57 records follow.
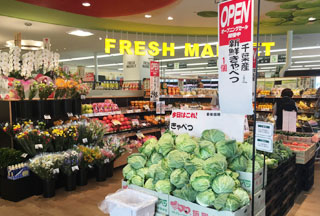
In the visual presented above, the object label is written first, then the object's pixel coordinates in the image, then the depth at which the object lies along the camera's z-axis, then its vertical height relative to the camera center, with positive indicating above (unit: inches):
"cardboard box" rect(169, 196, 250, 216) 71.4 -33.3
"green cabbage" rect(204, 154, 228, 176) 76.8 -21.6
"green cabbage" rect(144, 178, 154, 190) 85.0 -30.1
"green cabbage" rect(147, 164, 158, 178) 87.7 -26.2
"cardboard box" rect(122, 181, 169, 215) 80.3 -34.1
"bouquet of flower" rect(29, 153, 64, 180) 151.8 -42.9
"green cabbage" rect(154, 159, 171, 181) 83.9 -25.7
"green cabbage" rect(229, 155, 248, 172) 84.5 -23.4
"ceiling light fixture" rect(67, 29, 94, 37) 376.0 +85.4
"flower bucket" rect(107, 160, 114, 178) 198.8 -58.8
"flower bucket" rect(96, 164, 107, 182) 187.7 -58.2
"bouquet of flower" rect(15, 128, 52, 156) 156.0 -29.3
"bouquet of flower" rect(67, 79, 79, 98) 187.7 +1.6
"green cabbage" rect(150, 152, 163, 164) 92.5 -23.3
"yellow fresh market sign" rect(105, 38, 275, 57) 326.9 +58.1
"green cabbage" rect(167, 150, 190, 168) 82.5 -21.2
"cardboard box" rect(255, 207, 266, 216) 88.4 -41.4
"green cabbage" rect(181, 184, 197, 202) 76.2 -29.6
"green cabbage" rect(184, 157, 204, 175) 81.2 -22.8
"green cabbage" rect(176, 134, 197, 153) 88.7 -18.0
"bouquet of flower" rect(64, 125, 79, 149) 173.6 -29.1
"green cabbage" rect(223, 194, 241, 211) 69.9 -29.7
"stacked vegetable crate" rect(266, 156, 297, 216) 111.4 -46.0
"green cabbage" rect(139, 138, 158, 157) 97.0 -20.8
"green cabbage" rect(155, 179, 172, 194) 80.7 -29.2
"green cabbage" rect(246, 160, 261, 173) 86.0 -25.4
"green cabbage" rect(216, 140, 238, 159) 85.6 -18.5
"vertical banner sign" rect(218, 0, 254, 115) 79.3 +11.1
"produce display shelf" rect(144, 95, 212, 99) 294.7 -5.7
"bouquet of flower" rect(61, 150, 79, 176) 162.1 -43.9
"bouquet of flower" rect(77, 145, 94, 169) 173.5 -43.5
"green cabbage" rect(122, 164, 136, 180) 92.6 -28.5
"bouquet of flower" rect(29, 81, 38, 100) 169.8 +0.7
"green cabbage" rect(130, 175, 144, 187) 88.1 -30.0
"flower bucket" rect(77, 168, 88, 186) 178.1 -58.1
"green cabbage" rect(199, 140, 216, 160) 85.1 -18.9
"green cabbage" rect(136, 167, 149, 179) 89.7 -27.6
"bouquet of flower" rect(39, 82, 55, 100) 171.8 +0.7
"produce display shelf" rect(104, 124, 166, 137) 239.3 -38.4
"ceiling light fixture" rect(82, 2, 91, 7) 251.4 +83.8
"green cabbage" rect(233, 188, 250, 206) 74.9 -29.7
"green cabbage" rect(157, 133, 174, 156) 91.9 -18.8
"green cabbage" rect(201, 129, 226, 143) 91.4 -15.4
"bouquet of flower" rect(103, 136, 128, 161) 197.5 -41.3
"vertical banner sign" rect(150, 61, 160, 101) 262.8 +10.3
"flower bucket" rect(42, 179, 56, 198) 158.9 -58.4
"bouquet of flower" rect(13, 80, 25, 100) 166.6 +2.0
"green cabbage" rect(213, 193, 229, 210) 70.6 -29.4
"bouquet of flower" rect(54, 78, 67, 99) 181.9 +2.2
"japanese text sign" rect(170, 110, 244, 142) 97.1 -12.0
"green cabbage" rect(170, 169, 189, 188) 79.4 -26.2
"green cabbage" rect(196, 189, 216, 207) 72.8 -29.5
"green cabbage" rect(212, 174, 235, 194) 73.0 -25.8
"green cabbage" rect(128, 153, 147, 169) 92.7 -24.5
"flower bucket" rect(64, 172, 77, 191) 169.3 -58.2
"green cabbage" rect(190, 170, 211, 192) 75.1 -25.7
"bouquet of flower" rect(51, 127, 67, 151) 167.6 -29.8
